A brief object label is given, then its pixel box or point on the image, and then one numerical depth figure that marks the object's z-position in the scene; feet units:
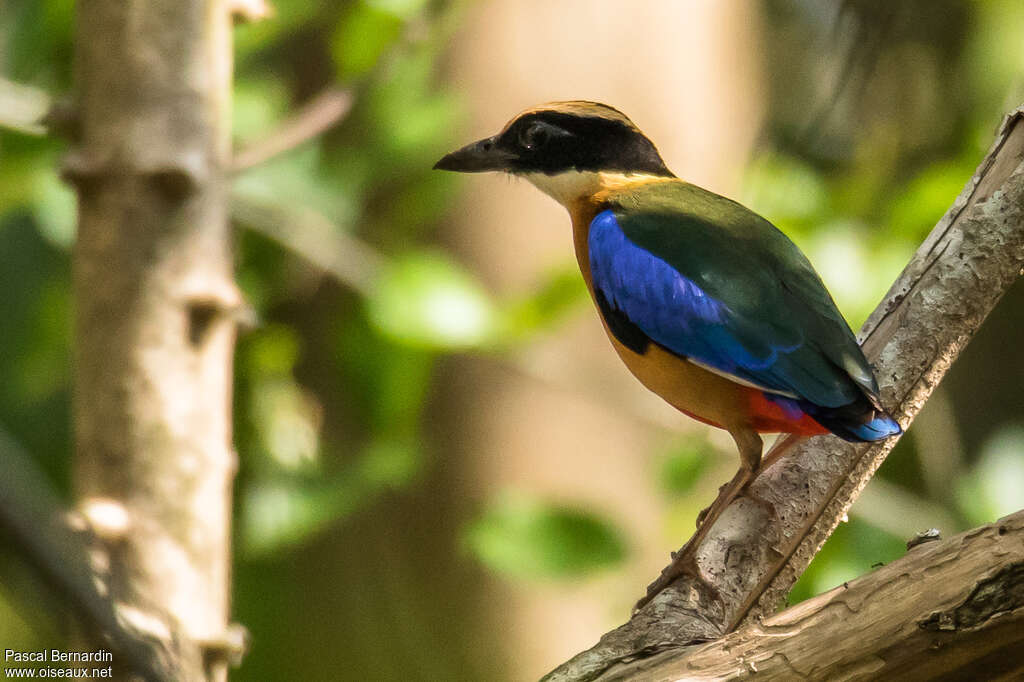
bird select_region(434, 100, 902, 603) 19.71
